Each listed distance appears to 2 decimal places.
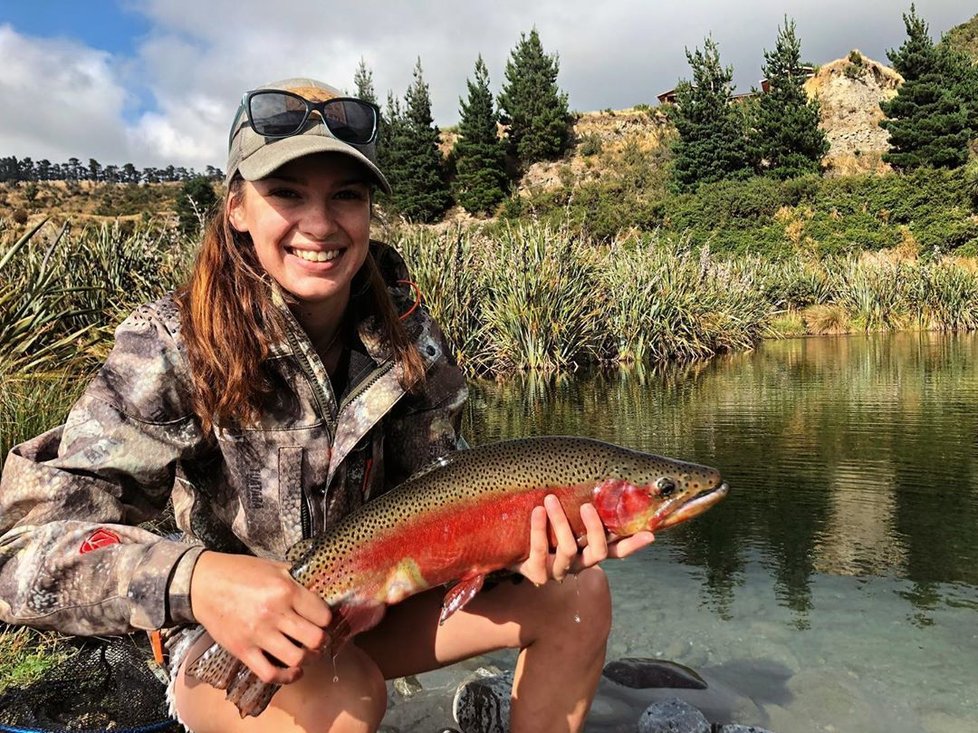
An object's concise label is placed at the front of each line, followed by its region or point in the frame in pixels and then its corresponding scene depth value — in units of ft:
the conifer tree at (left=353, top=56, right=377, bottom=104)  215.31
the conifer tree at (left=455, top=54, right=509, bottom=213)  172.86
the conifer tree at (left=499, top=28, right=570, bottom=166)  183.42
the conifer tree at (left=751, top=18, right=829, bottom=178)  142.41
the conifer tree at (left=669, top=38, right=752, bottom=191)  147.02
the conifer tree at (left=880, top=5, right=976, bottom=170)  129.70
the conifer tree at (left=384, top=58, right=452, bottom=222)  175.22
